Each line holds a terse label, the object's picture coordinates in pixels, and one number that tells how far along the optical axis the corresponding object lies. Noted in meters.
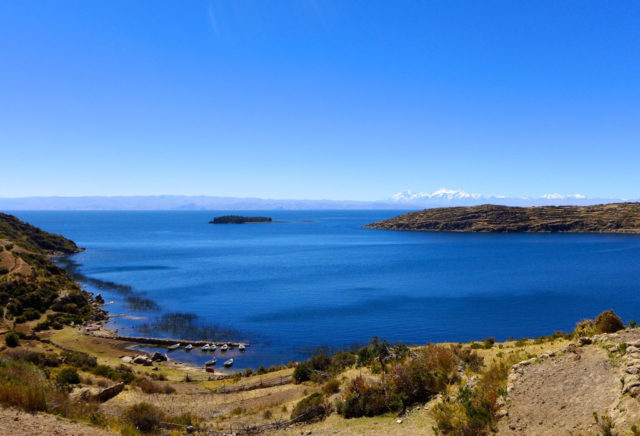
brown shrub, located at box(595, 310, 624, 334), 21.05
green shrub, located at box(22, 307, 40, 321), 50.22
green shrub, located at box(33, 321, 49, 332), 46.81
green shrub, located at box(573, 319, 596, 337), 22.18
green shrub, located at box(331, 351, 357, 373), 29.02
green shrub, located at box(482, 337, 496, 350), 27.33
